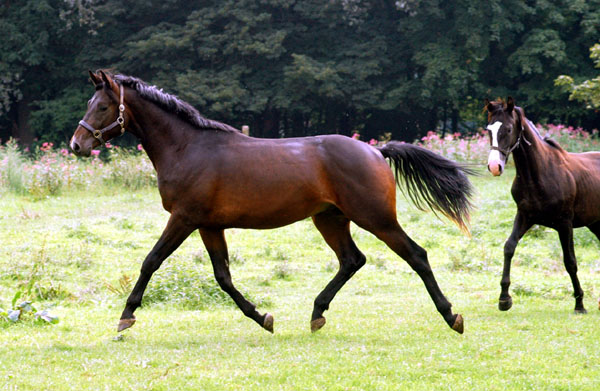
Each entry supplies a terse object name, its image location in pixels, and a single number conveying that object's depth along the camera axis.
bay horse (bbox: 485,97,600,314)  15.08
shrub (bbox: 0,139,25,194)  36.19
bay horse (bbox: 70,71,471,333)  12.64
